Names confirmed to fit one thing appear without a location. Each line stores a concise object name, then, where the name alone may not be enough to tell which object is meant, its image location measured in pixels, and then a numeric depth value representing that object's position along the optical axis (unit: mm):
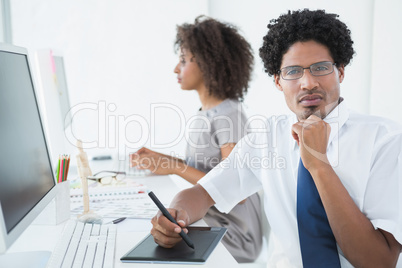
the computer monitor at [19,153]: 697
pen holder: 1126
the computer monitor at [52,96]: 1661
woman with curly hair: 1638
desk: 827
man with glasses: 965
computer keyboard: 775
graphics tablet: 824
